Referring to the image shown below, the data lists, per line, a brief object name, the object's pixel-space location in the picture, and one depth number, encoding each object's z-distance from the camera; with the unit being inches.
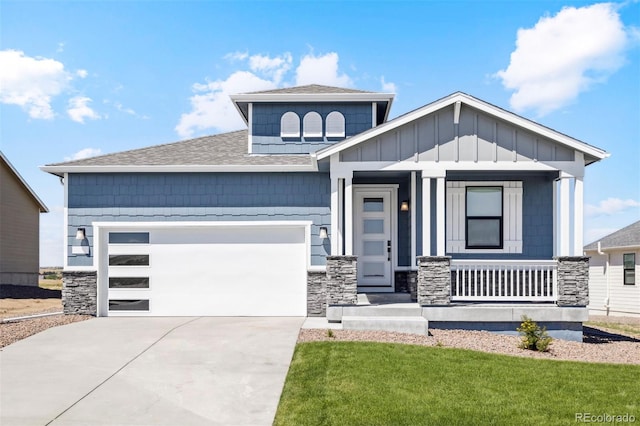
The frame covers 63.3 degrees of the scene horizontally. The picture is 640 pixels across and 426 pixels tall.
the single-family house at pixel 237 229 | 496.7
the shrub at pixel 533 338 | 368.8
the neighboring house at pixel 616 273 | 832.9
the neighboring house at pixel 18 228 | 883.4
